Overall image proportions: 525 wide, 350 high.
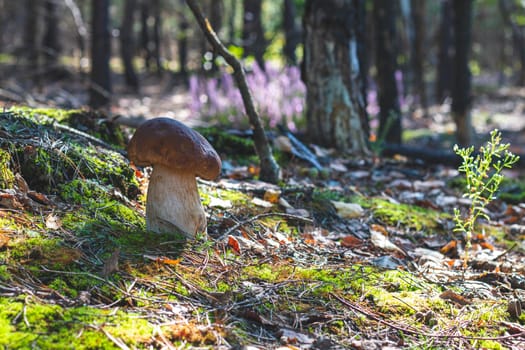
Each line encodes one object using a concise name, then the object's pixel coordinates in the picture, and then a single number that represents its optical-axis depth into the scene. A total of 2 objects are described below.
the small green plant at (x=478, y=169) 2.86
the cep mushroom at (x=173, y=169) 2.57
